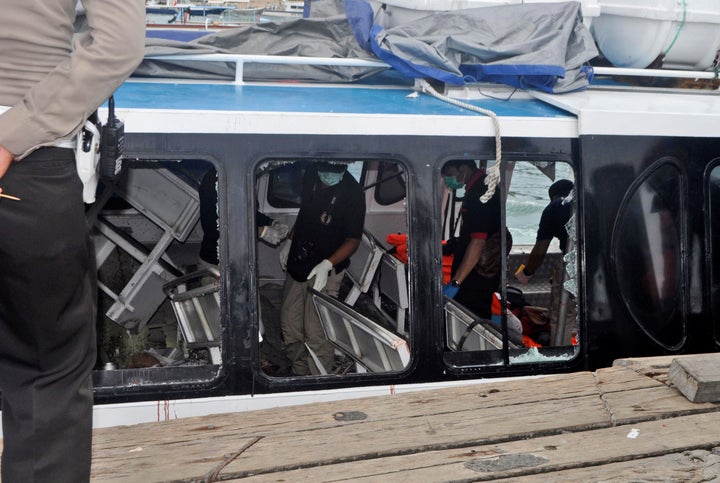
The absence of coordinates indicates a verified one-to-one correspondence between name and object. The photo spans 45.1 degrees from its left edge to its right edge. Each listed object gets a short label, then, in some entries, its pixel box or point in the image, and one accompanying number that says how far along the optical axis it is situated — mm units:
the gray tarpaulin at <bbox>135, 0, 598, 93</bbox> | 4277
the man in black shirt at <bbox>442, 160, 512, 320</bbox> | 5719
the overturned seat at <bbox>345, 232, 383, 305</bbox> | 6371
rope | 3844
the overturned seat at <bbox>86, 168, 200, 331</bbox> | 5895
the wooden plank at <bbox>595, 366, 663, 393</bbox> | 3135
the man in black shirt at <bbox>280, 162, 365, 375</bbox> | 5824
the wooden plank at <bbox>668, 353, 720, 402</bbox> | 2959
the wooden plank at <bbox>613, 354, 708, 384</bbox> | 3270
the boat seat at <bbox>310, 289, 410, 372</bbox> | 4294
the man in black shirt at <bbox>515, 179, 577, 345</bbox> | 4781
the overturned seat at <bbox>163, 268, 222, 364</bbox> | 4805
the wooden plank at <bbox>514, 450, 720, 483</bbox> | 2441
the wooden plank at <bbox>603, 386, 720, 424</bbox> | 2896
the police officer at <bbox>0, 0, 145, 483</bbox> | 1951
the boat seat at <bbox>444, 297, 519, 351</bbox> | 4633
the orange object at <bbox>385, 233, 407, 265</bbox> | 6484
